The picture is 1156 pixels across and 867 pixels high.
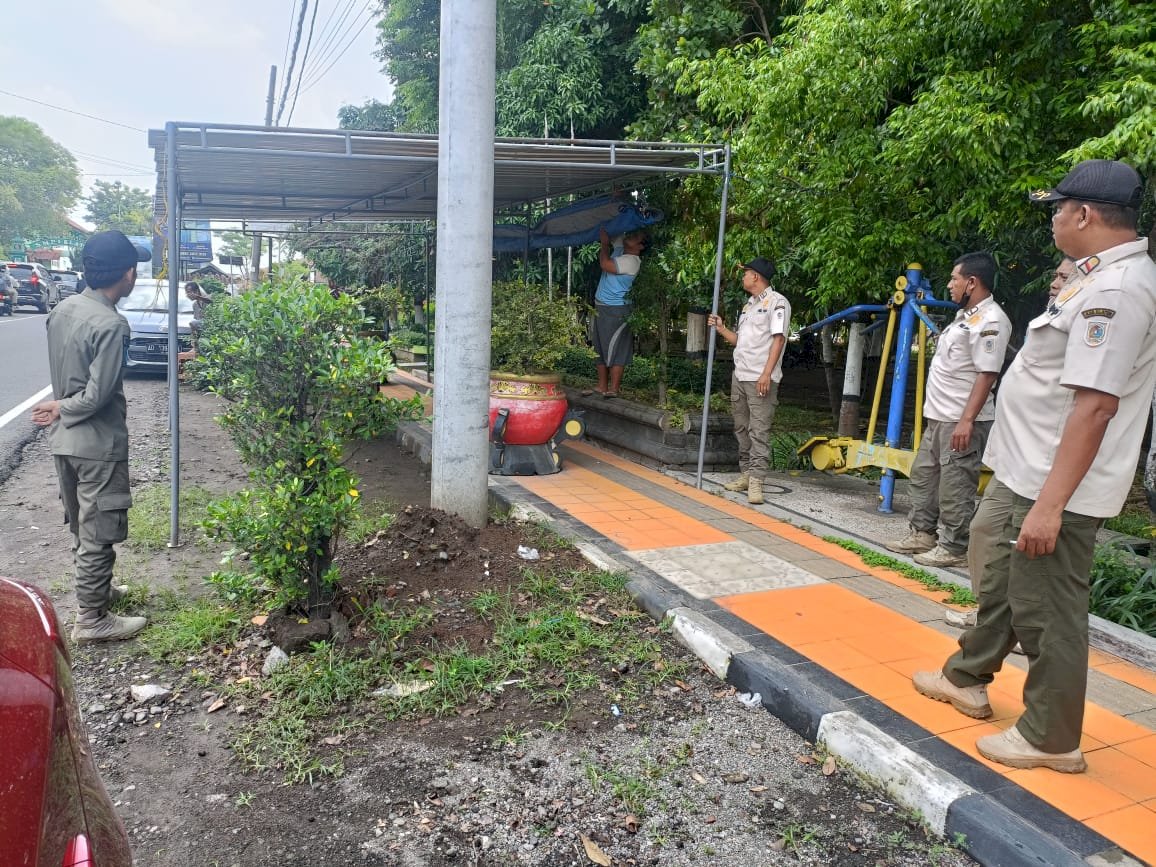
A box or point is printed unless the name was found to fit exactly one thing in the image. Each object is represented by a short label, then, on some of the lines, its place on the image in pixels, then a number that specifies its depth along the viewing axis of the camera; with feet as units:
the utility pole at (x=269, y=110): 76.64
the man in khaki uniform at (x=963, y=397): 15.72
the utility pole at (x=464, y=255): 16.01
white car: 45.42
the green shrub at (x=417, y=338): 63.90
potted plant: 23.47
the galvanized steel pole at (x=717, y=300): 21.30
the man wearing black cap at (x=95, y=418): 12.75
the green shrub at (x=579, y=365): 42.91
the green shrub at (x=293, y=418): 11.87
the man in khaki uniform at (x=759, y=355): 21.71
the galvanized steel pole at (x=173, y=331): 16.26
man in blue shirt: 29.25
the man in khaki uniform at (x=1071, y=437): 8.50
